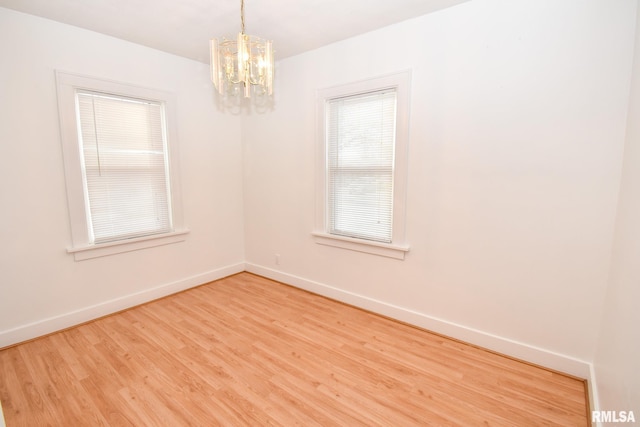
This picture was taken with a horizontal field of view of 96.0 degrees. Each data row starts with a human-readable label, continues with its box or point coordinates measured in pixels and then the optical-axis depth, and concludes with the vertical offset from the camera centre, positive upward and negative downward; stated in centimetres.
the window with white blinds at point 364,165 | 261 +15
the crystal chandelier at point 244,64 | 174 +74
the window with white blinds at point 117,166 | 259 +15
